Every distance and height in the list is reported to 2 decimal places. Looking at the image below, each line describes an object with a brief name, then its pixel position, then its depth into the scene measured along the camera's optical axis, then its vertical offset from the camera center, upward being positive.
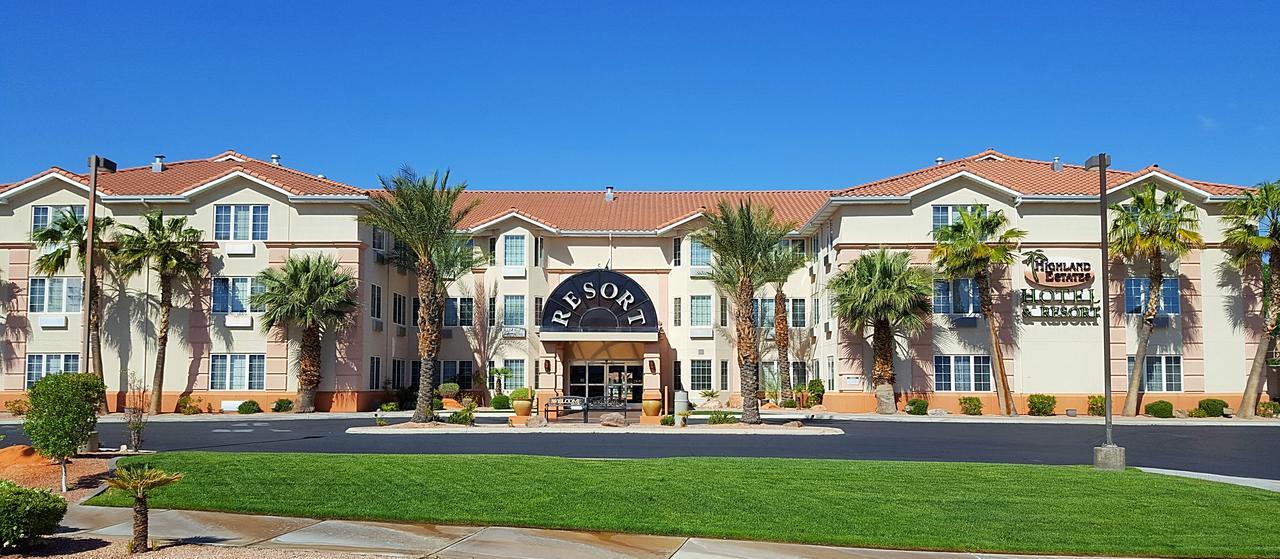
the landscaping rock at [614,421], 32.52 -2.45
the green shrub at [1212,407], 39.81 -2.36
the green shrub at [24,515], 11.40 -1.85
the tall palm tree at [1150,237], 39.34 +4.10
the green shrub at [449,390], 44.81 -1.87
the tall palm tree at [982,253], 39.41 +3.51
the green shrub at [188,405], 41.03 -2.32
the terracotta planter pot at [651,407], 34.44 -2.02
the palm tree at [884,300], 39.00 +1.73
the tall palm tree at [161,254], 40.38 +3.61
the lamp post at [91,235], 22.53 +2.51
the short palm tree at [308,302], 40.53 +1.77
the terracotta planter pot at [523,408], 35.31 -2.09
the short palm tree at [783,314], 45.22 +1.41
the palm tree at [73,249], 40.47 +3.93
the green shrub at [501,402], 45.00 -2.40
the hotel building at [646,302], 41.22 +1.83
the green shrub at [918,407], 39.62 -2.34
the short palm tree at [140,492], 11.51 -1.61
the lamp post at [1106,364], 19.11 -0.36
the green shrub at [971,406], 40.12 -2.33
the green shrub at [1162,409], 39.44 -2.43
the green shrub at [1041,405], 40.44 -2.31
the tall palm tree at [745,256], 33.50 +2.93
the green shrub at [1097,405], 40.56 -2.32
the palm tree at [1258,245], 38.88 +3.78
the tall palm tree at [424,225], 34.03 +4.02
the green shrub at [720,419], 32.84 -2.32
